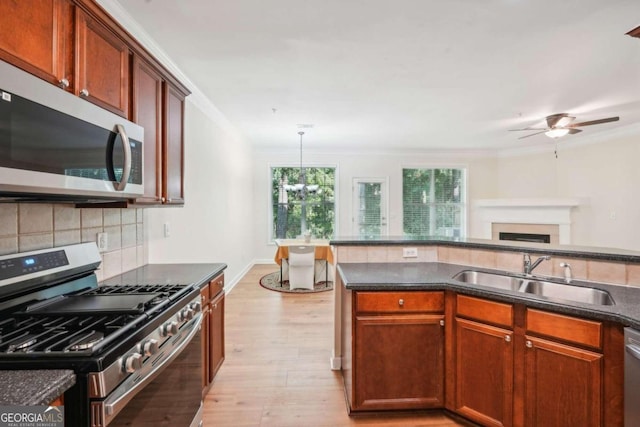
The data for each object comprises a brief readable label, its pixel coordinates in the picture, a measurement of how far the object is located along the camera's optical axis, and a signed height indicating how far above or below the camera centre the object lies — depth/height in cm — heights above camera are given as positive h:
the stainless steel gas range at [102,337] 93 -43
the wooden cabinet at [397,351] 187 -85
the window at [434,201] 707 +29
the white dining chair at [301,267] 468 -84
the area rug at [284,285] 476 -120
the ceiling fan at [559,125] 404 +121
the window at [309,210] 700 +8
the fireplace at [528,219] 555 -11
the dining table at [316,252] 497 -64
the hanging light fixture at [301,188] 524 +45
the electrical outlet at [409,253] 251 -33
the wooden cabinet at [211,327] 198 -79
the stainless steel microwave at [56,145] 95 +26
